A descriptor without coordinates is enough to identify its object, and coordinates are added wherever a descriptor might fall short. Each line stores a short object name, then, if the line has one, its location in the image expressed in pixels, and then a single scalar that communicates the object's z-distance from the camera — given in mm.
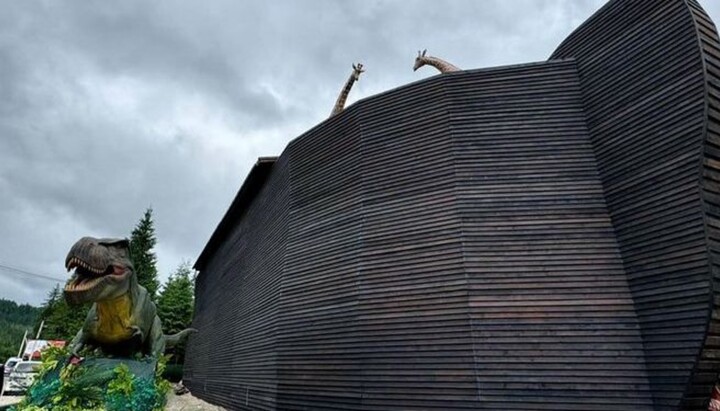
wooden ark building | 5754
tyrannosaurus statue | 3670
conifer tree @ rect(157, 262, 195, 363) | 26391
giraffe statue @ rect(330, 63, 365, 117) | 15352
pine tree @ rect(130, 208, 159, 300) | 30188
